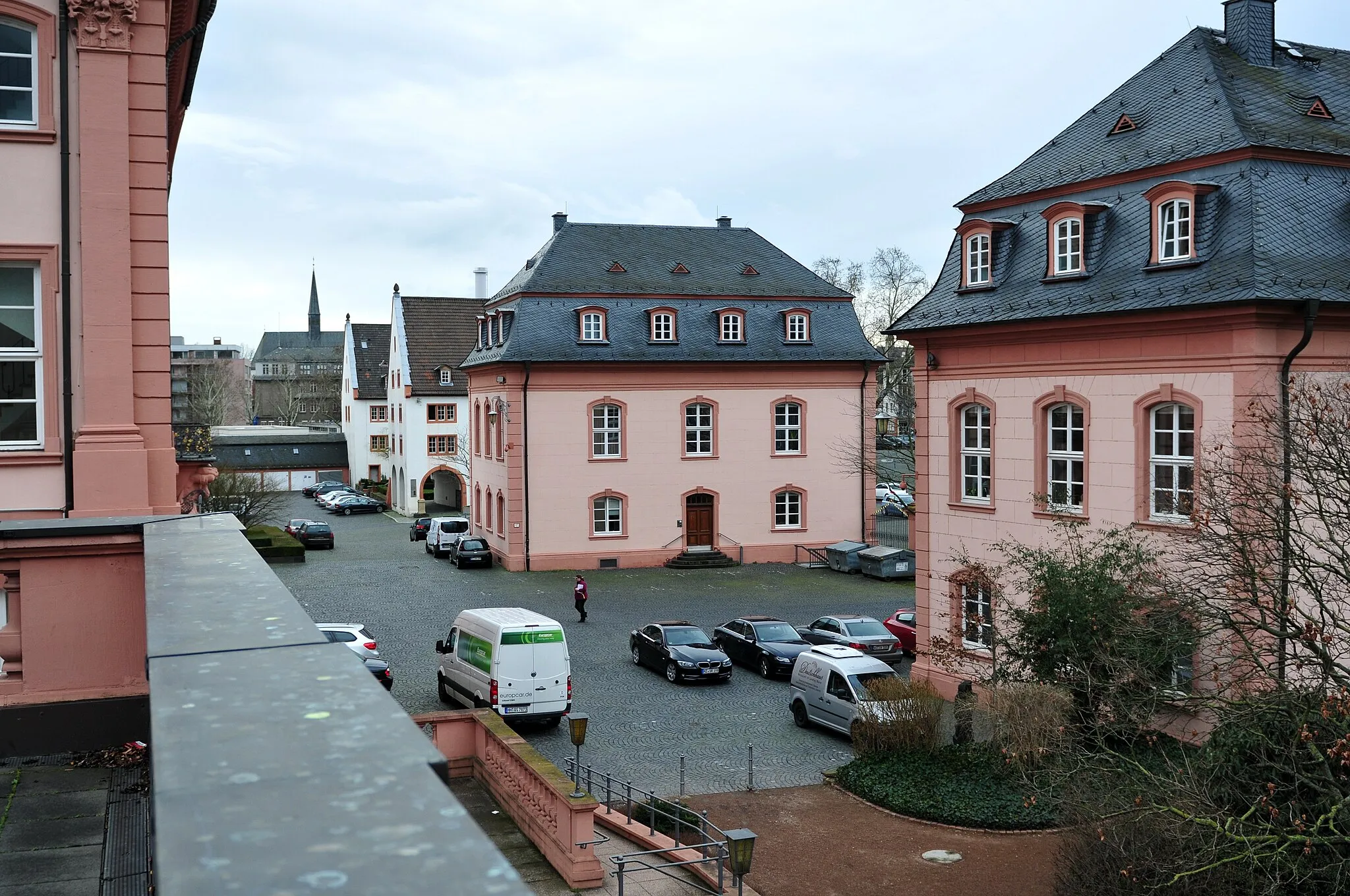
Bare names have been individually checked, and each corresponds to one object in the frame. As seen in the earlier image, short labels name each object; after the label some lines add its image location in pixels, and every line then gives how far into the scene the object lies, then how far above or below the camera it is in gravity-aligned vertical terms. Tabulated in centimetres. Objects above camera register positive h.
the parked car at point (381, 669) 2334 -443
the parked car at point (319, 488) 7613 -321
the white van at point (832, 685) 2231 -465
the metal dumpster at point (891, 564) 4153 -443
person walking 3350 -437
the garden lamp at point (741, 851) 1305 -442
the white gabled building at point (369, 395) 7394 +248
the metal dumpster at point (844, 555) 4300 -429
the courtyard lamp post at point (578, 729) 1677 -402
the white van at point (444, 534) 4741 -379
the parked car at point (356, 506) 6762 -380
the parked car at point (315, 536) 5012 -402
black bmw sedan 2666 -482
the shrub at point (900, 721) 2033 -478
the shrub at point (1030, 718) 1750 -412
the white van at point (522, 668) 2216 -421
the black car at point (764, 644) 2741 -479
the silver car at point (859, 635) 2819 -468
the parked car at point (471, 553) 4403 -420
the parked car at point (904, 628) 2930 -469
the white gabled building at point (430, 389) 6456 +248
